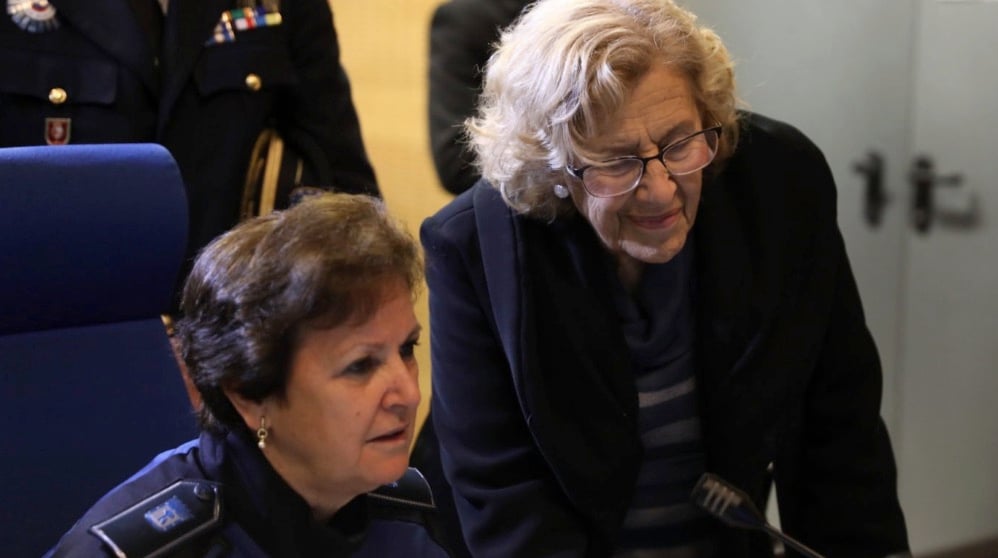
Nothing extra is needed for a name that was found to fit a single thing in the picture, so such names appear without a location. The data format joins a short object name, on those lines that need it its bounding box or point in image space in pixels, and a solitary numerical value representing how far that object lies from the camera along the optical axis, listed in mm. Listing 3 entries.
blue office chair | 3666
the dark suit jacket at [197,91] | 3956
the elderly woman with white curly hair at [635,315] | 3755
